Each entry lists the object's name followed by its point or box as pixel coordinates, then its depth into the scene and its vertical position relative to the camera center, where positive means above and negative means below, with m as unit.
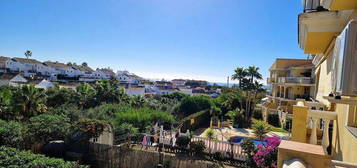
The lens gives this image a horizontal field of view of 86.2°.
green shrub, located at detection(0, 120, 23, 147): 8.31 -2.54
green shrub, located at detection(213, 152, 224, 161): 10.62 -3.88
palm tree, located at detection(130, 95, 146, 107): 25.11 -2.44
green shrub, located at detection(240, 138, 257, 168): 9.53 -3.20
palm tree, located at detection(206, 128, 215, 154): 13.82 -3.52
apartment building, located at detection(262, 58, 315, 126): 21.50 +0.55
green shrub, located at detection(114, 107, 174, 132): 15.46 -2.95
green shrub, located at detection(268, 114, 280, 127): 23.26 -3.84
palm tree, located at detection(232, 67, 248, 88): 25.94 +1.83
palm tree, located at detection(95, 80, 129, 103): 23.75 -1.55
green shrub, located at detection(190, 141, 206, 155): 10.95 -3.53
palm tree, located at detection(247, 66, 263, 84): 25.42 +2.13
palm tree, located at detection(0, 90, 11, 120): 14.06 -2.26
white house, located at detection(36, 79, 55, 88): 33.78 -0.88
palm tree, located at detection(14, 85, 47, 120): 13.59 -1.64
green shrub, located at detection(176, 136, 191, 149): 11.64 -3.48
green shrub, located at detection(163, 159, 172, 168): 7.85 -3.25
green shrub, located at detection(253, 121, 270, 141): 14.97 -3.36
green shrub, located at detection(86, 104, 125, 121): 15.97 -2.70
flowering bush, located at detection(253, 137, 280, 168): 8.24 -2.96
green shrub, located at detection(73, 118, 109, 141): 9.12 -2.30
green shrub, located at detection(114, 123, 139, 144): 11.88 -3.27
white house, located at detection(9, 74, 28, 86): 34.97 -0.49
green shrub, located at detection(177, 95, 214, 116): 26.84 -2.84
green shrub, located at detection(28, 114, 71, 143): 9.13 -2.41
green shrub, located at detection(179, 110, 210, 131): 18.29 -3.91
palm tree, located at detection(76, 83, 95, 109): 21.80 -1.55
